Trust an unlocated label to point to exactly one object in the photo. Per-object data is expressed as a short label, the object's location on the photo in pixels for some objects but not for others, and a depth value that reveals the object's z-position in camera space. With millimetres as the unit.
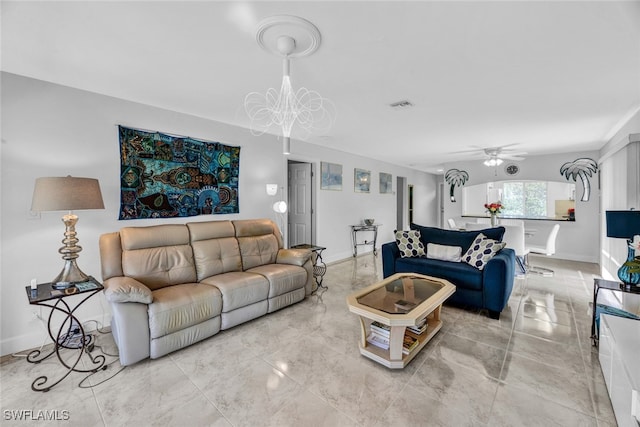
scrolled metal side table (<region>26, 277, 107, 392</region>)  1979
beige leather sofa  2191
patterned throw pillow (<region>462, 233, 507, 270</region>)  3147
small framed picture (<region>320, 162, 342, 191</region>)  5363
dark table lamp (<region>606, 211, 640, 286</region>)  2158
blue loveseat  2893
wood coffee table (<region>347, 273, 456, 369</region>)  2070
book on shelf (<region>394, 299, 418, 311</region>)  2253
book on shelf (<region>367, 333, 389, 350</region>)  2247
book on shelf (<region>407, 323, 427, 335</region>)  2373
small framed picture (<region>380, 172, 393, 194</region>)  7238
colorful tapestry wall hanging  2957
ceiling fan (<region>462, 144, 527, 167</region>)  5340
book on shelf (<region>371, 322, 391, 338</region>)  2229
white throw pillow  3502
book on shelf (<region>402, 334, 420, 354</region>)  2174
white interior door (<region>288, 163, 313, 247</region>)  5340
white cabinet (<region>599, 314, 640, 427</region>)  1324
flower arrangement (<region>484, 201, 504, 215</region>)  5227
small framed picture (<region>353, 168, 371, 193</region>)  6258
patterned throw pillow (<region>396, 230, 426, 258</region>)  3820
